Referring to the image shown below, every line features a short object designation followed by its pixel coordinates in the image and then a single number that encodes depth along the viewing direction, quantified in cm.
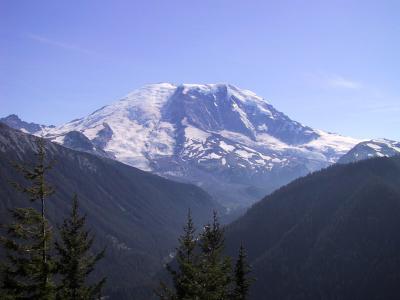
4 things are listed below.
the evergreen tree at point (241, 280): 4933
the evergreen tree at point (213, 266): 4153
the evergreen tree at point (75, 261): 3903
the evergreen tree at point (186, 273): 4100
